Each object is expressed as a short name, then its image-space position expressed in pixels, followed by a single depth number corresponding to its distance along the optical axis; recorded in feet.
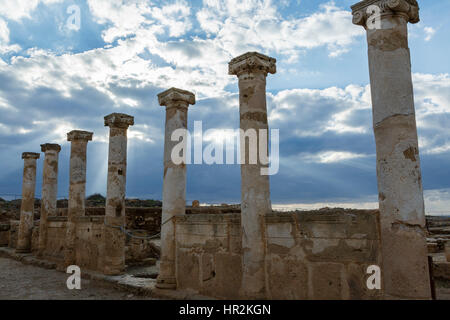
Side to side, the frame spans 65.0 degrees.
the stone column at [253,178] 18.81
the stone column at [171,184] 23.82
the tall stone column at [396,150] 13.99
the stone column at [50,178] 45.24
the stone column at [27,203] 48.48
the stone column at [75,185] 35.99
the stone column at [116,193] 30.94
